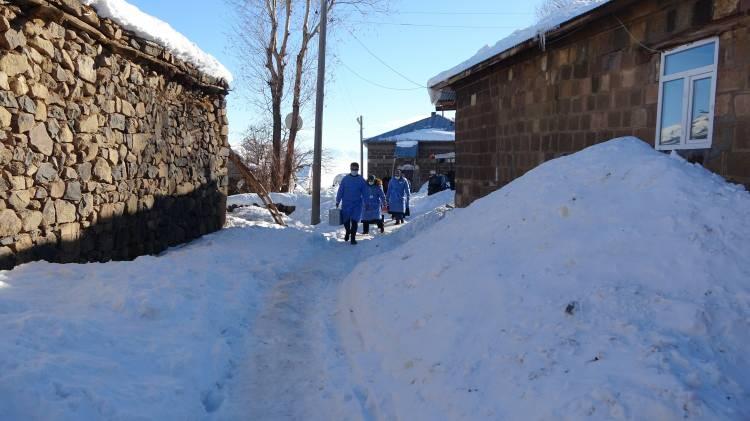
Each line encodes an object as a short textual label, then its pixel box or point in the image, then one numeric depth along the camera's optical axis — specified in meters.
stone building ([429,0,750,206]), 4.65
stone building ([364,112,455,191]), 27.47
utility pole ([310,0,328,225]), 12.91
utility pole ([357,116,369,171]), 31.58
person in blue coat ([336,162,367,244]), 10.26
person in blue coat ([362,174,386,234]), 11.90
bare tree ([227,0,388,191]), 20.50
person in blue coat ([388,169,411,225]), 14.80
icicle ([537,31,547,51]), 6.83
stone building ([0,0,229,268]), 4.82
